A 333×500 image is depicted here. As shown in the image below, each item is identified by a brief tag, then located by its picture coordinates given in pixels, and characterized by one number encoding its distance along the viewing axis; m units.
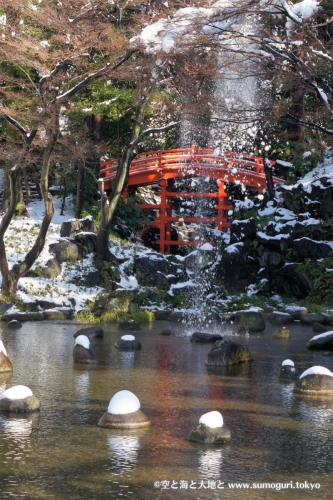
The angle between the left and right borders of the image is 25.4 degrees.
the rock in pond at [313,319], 18.08
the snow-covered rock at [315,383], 9.25
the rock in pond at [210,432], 6.96
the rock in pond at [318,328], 16.69
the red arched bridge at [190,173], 27.05
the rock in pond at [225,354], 11.34
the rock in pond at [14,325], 15.97
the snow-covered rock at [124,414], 7.41
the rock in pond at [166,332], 15.53
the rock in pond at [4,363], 10.27
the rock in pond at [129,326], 16.64
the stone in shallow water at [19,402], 8.02
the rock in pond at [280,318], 18.33
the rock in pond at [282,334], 15.18
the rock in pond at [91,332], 14.54
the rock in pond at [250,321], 16.31
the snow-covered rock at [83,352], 11.45
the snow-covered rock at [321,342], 13.52
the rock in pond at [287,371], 10.45
